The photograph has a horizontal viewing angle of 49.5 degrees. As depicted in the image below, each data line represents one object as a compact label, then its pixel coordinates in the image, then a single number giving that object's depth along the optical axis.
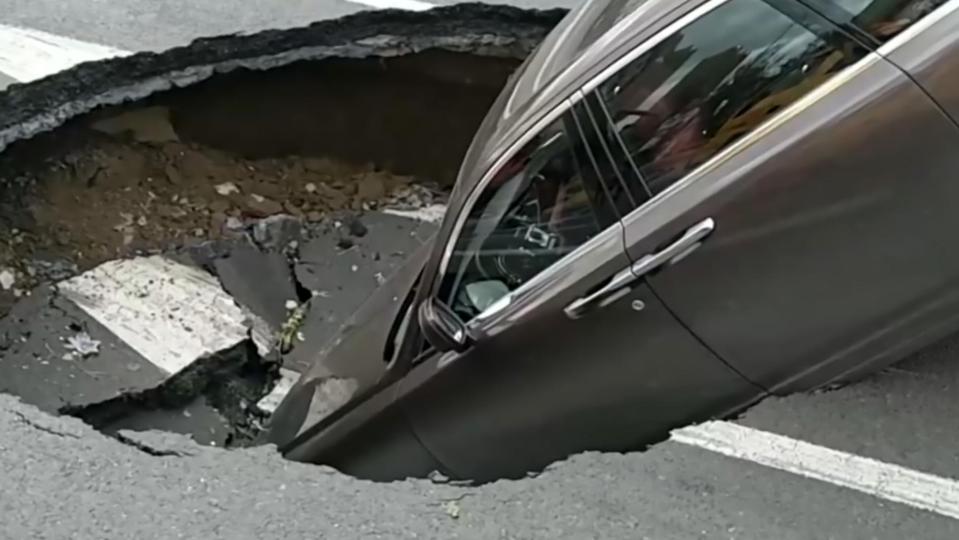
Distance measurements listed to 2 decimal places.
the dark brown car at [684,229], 2.67
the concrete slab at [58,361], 4.21
